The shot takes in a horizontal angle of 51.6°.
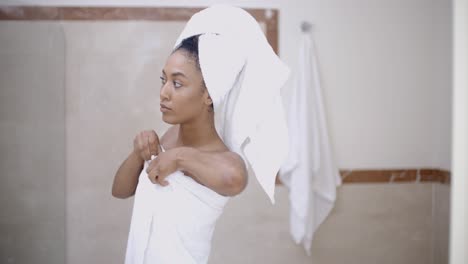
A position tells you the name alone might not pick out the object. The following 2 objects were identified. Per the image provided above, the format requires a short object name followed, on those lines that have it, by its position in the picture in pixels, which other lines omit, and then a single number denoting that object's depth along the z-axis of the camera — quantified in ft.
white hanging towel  7.00
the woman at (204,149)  3.45
